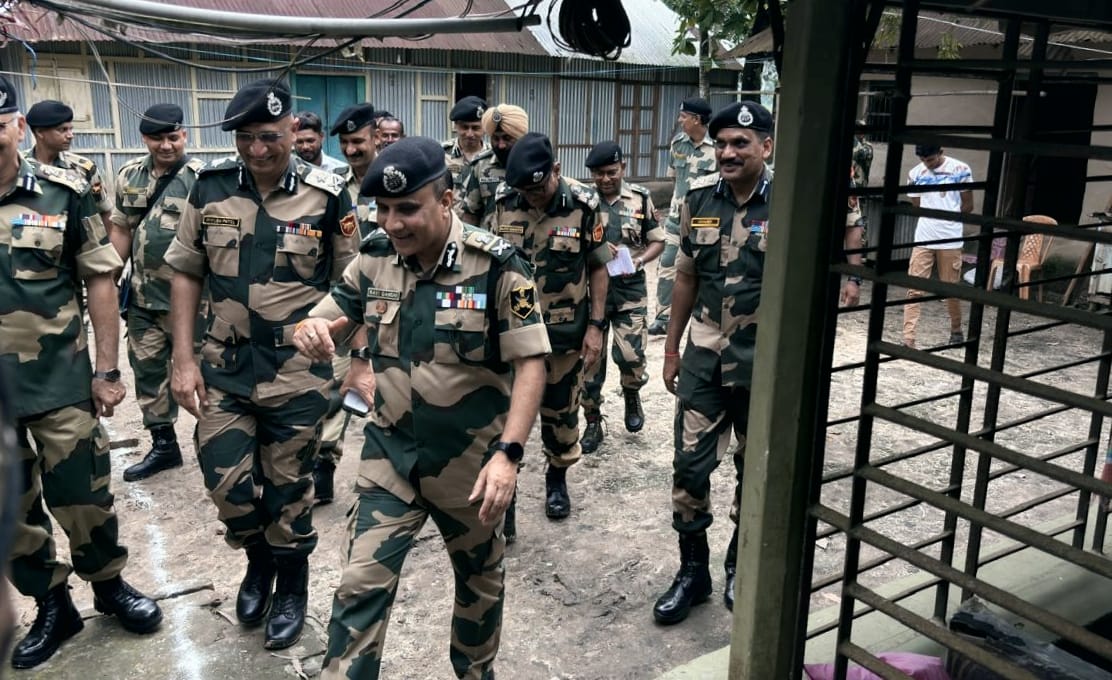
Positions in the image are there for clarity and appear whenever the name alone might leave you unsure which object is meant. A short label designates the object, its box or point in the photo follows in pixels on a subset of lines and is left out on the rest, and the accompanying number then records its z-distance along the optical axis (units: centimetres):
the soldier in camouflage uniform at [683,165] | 878
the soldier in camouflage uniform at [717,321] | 399
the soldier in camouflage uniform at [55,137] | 594
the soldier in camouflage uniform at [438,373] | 305
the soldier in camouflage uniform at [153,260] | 562
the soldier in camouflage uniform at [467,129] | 675
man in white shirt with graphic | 865
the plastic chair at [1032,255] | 991
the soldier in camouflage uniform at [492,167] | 560
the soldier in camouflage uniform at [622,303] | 640
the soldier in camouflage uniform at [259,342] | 384
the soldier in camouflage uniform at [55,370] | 359
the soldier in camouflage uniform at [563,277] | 502
